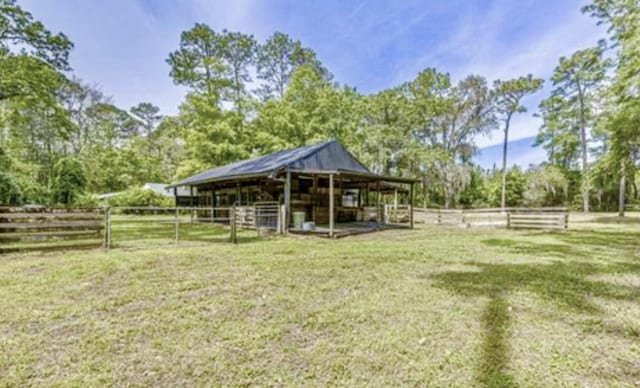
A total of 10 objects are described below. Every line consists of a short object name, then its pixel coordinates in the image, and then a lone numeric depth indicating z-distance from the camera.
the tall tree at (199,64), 23.52
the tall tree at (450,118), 26.33
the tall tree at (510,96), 25.11
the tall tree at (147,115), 40.00
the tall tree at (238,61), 24.92
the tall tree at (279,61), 26.75
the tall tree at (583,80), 21.50
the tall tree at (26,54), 11.45
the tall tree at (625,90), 12.20
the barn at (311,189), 11.80
